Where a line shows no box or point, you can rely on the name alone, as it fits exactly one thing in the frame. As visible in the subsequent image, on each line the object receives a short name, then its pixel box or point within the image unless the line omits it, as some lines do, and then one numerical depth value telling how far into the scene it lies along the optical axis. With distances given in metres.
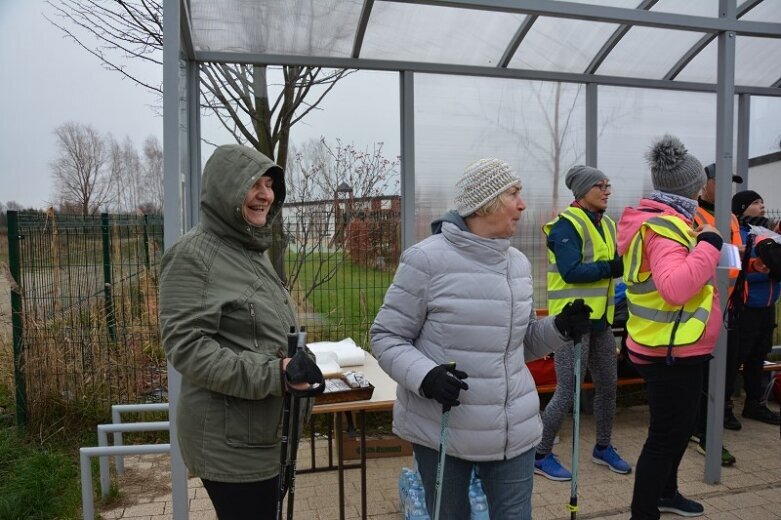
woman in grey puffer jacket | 2.13
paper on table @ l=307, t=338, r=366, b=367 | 3.57
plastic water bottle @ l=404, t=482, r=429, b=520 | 2.19
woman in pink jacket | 2.67
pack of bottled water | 2.20
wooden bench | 4.66
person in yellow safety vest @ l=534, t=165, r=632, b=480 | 3.87
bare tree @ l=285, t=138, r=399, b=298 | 4.72
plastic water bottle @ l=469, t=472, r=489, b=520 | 2.22
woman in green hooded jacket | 1.81
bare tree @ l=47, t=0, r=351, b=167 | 4.39
